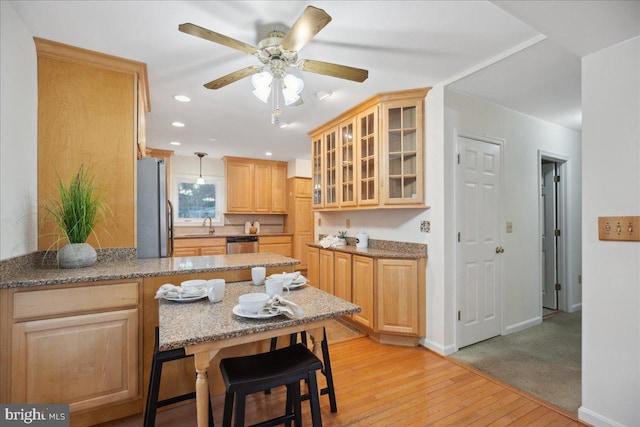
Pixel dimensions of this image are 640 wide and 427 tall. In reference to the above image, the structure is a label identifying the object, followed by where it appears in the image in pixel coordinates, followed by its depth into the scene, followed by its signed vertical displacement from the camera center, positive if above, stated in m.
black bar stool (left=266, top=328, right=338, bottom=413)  1.86 -1.07
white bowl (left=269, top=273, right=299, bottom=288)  1.71 -0.37
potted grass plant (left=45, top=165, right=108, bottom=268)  1.98 -0.04
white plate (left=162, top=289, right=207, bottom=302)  1.49 -0.42
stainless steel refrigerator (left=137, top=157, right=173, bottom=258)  2.49 +0.06
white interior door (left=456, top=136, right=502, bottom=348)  2.79 -0.26
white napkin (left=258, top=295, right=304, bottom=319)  1.22 -0.40
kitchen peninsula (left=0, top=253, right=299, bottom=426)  1.59 -0.70
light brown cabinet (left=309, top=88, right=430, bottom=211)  2.88 +0.67
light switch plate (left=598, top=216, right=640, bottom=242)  1.55 -0.08
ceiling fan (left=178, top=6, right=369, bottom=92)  1.51 +0.97
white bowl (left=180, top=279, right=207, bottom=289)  1.64 -0.39
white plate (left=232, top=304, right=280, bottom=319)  1.21 -0.42
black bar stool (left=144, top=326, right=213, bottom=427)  1.48 -0.85
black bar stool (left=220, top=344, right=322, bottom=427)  1.16 -0.67
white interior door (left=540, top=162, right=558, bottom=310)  3.88 -0.32
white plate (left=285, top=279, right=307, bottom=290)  1.72 -0.42
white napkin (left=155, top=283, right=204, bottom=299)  1.50 -0.40
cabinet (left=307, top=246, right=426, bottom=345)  2.79 -0.81
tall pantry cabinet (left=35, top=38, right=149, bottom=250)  2.12 +0.68
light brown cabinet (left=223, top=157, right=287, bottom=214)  5.96 +0.63
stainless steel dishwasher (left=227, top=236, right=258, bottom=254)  5.59 -0.57
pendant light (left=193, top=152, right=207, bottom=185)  5.55 +0.73
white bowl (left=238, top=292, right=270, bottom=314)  1.22 -0.37
